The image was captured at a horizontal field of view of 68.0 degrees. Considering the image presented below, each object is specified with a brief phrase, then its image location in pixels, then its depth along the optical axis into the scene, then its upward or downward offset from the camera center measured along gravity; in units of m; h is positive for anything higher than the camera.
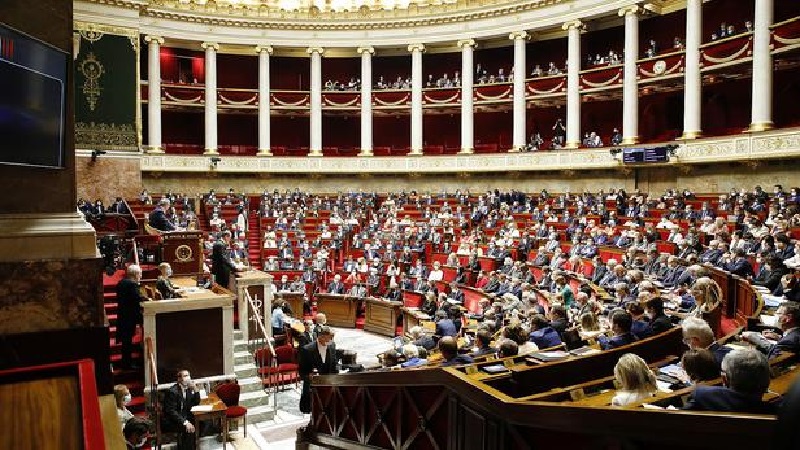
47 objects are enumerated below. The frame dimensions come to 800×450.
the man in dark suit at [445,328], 10.71 -2.14
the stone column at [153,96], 27.61 +5.23
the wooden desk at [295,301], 17.76 -2.78
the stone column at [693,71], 21.44 +5.11
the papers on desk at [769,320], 6.84 -1.28
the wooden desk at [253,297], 12.61 -1.98
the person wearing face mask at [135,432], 5.89 -2.23
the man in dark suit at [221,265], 12.98 -1.26
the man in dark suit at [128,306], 9.01 -1.52
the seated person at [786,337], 5.27 -1.15
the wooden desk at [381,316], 16.78 -3.10
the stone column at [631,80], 23.67 +5.26
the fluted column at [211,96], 29.25 +5.59
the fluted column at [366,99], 30.50 +5.72
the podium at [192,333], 9.82 -2.15
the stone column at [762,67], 18.83 +4.61
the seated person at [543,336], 7.21 -1.54
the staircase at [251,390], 10.56 -3.38
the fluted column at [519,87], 27.38 +5.74
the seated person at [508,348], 5.97 -1.40
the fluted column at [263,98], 30.20 +5.66
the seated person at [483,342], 7.05 -1.61
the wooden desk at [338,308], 18.16 -3.08
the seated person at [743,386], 2.95 -0.88
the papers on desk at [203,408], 8.62 -2.92
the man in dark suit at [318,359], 9.45 -2.40
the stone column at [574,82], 25.67 +5.60
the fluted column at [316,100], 30.45 +5.62
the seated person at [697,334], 4.69 -0.97
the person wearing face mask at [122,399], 7.19 -2.35
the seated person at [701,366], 4.01 -1.05
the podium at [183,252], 13.48 -1.00
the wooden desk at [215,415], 8.59 -3.01
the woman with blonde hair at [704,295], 7.32 -1.04
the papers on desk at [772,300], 8.09 -1.25
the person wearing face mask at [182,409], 8.23 -2.86
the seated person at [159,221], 14.43 -0.32
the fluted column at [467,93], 28.86 +5.71
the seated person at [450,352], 5.97 -1.44
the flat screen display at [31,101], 3.11 +0.59
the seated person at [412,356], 7.56 -1.95
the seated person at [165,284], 10.10 -1.31
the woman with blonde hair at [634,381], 3.85 -1.12
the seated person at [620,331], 5.68 -1.17
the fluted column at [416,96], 29.92 +5.73
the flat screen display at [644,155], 21.31 +2.05
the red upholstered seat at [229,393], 9.45 -2.96
